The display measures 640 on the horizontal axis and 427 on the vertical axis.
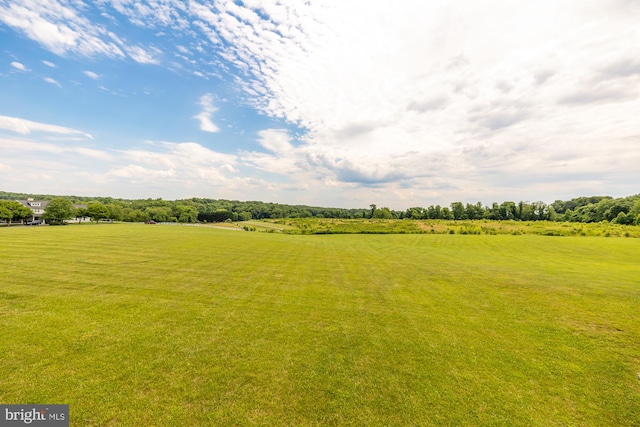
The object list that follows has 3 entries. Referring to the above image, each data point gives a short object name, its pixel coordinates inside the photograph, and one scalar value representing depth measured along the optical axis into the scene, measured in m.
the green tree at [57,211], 78.44
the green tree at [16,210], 71.99
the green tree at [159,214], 128.00
